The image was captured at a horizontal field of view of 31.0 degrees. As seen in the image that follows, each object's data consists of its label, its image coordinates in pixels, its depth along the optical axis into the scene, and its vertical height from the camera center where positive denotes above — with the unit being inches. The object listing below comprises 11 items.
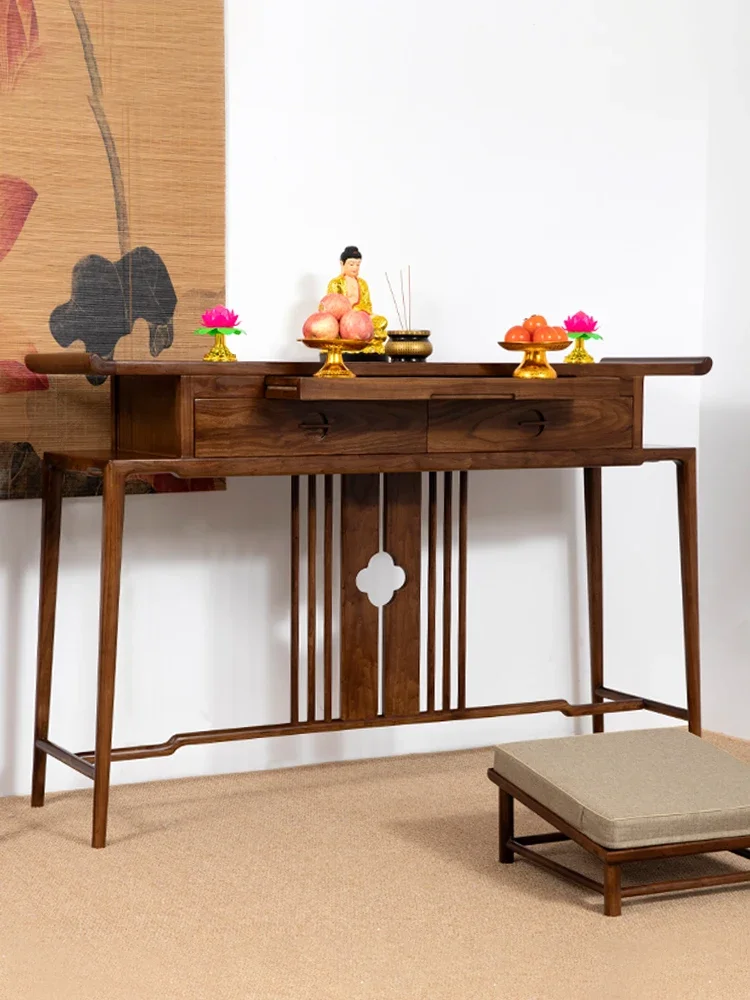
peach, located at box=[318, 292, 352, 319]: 113.7 +23.4
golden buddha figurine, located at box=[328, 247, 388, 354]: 124.2 +27.3
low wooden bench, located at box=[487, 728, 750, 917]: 92.3 -14.9
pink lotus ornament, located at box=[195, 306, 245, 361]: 113.8 +21.6
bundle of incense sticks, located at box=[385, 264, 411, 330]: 137.9 +28.2
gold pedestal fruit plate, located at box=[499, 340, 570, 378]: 118.3 +19.8
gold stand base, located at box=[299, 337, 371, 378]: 111.2 +18.8
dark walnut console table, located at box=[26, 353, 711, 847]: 108.1 +9.6
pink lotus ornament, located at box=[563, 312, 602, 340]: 128.2 +24.8
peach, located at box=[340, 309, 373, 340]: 112.4 +21.5
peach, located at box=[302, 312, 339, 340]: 111.2 +21.1
